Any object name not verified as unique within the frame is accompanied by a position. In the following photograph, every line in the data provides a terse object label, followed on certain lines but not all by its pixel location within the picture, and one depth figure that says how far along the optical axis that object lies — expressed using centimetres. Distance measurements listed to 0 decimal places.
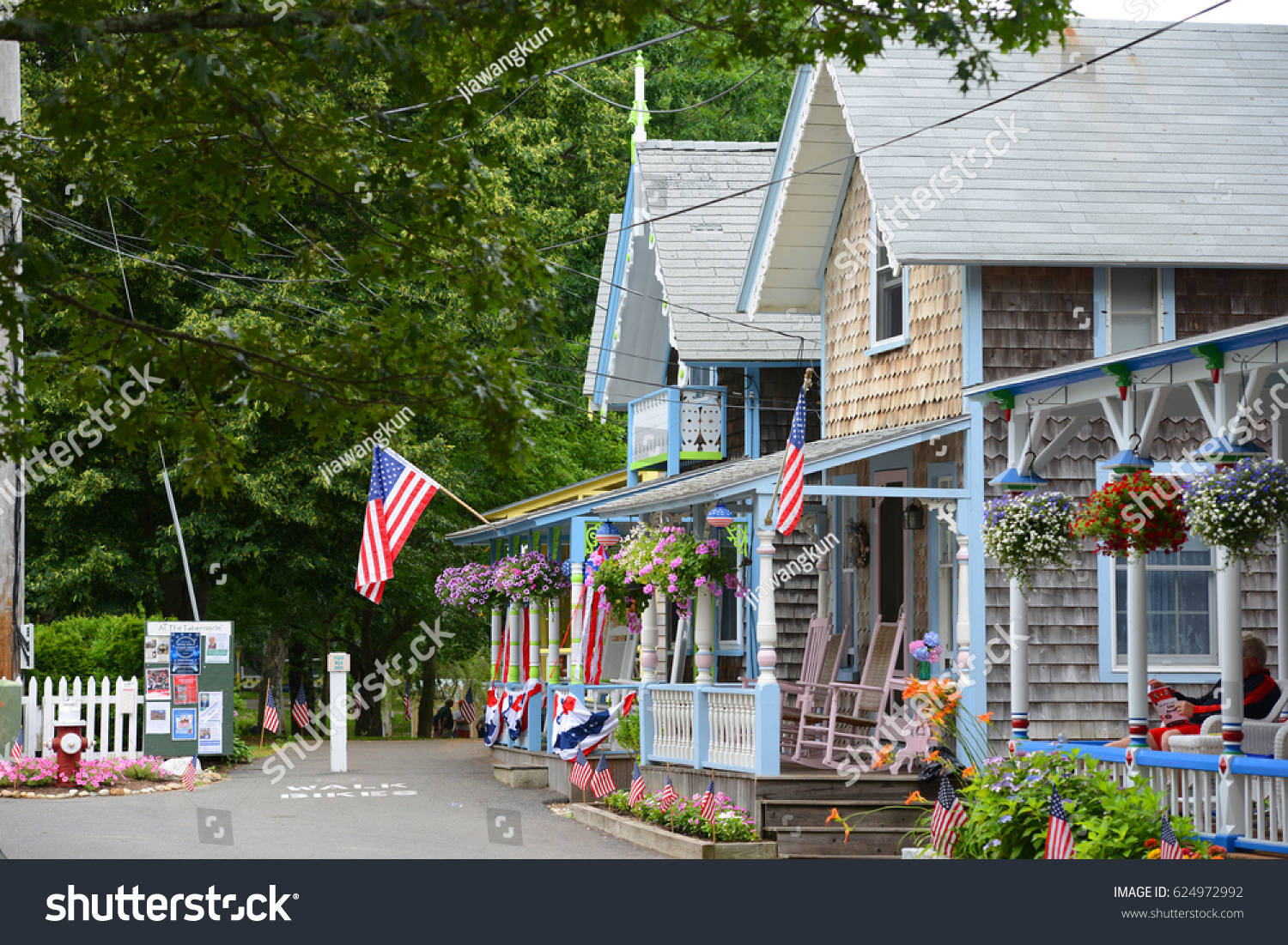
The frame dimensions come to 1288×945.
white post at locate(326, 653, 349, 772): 1878
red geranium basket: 991
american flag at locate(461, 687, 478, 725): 4009
